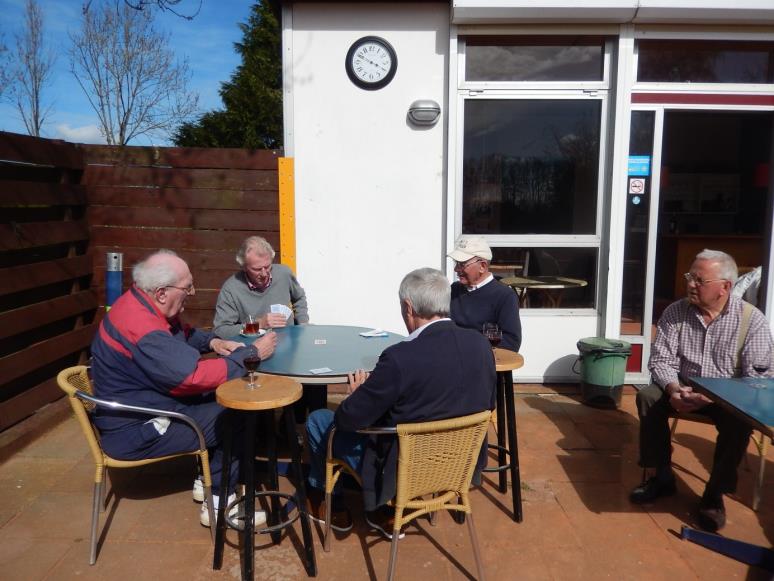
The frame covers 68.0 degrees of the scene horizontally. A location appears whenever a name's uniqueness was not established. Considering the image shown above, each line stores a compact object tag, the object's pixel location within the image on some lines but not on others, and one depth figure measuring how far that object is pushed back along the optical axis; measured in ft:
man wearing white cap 10.41
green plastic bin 14.49
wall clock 14.99
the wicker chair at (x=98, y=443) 7.91
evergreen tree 49.90
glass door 15.53
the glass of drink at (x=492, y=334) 9.52
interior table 15.79
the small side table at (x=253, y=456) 7.34
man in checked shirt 9.23
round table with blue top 8.41
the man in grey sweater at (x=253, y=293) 11.69
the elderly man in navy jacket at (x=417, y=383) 6.91
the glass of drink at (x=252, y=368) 7.83
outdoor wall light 14.99
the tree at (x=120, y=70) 38.14
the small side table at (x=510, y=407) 9.12
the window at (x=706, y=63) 15.34
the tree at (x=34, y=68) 36.27
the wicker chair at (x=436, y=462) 6.78
